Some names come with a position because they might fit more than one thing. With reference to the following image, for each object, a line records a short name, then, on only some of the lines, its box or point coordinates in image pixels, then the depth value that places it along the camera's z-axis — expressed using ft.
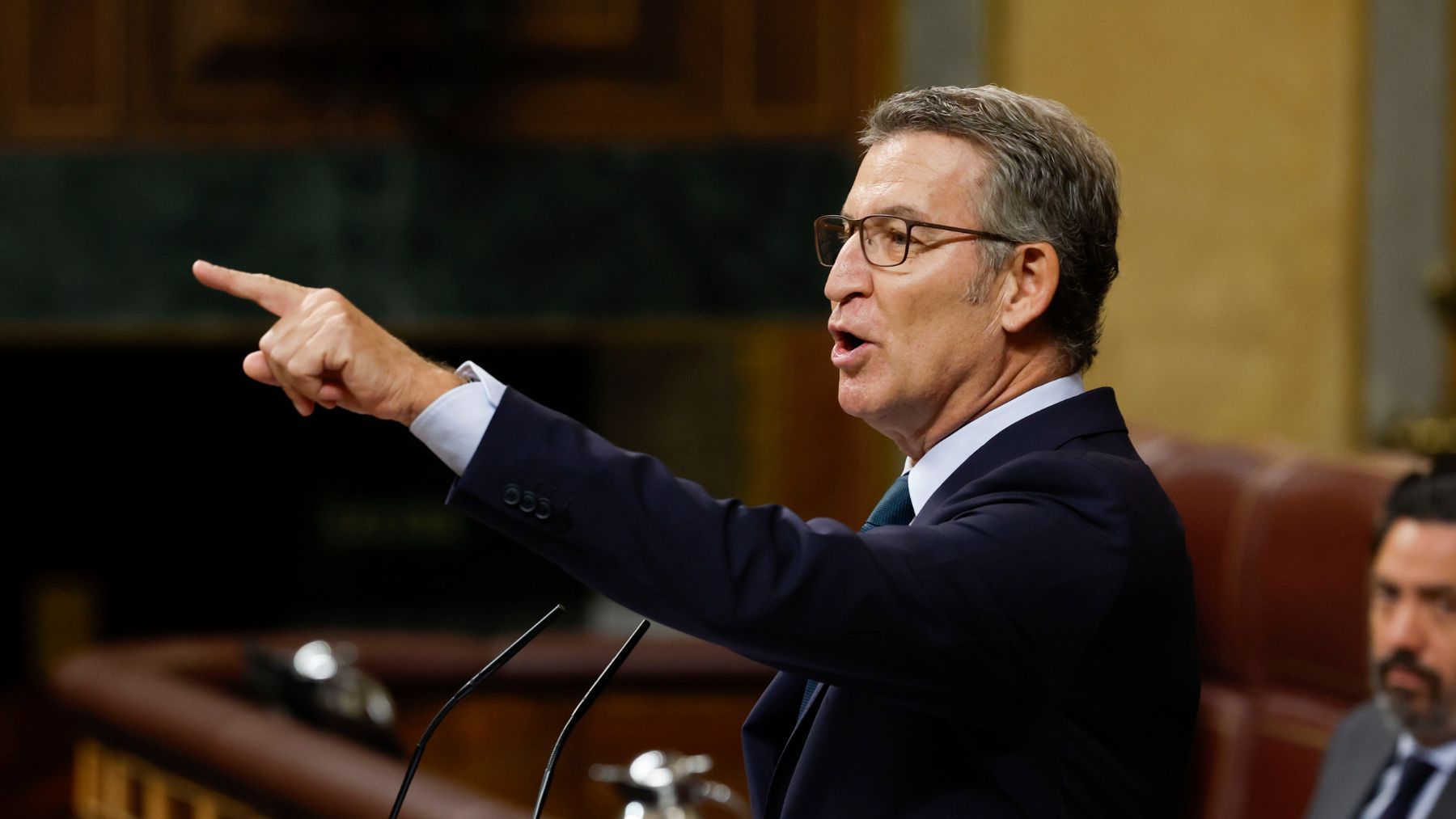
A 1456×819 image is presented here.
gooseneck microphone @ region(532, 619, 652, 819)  28.43
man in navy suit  27.95
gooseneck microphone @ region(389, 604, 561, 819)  28.30
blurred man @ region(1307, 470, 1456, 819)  32.22
